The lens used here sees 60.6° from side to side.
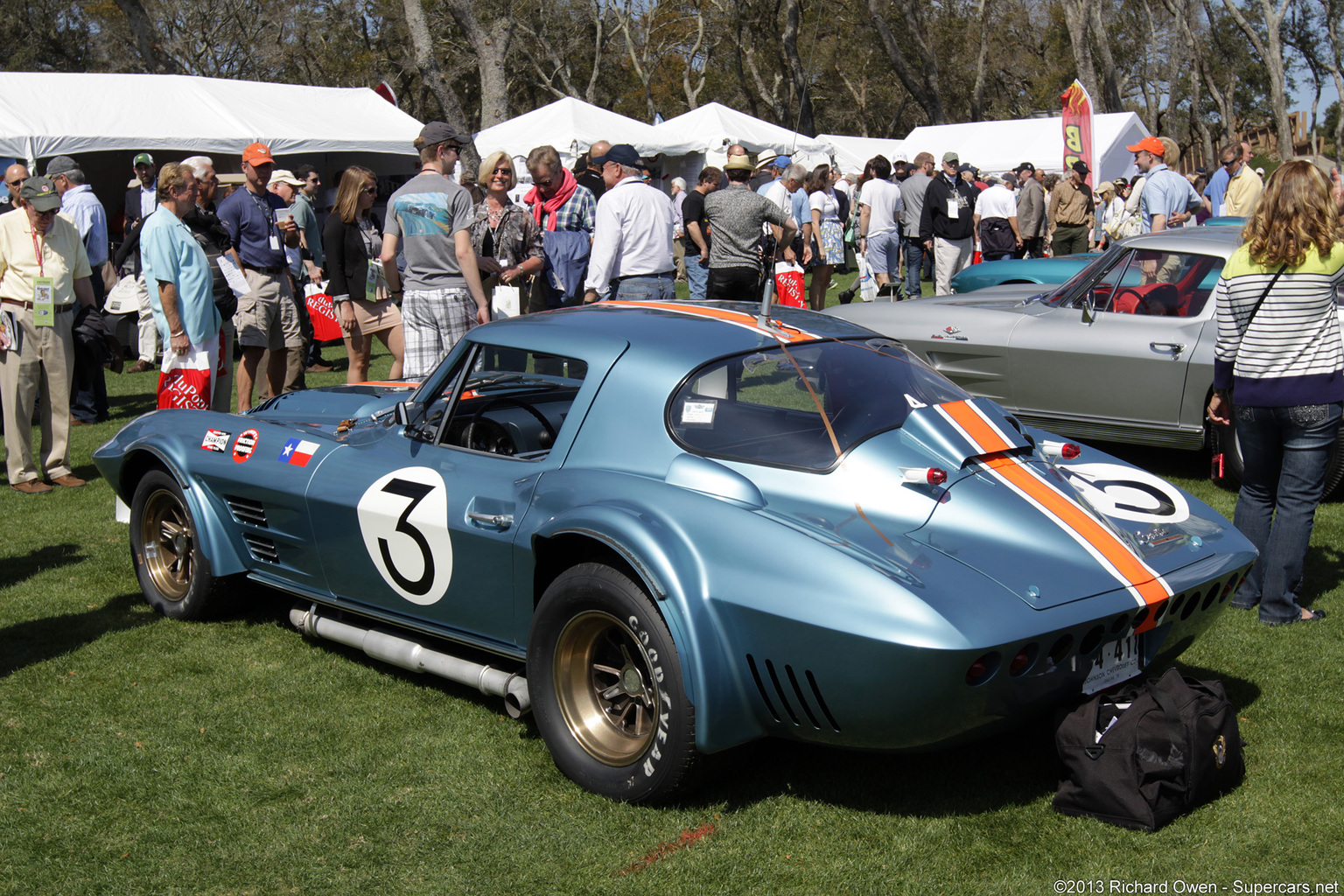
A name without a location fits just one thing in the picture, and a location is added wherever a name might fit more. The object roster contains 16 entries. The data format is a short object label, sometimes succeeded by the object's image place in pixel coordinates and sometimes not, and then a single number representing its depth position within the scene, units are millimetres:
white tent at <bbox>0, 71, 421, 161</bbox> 14281
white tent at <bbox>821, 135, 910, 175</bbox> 28438
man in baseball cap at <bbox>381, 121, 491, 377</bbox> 7156
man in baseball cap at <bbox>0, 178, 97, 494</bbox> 7059
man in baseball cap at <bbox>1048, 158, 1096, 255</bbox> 14398
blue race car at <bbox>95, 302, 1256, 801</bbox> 2934
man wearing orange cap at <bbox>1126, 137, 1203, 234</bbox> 11602
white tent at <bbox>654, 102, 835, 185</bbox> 24500
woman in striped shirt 4340
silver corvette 6664
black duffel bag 3096
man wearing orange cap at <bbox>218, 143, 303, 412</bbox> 8367
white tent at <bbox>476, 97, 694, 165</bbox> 21578
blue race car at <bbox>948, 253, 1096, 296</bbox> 10398
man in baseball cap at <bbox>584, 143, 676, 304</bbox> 7781
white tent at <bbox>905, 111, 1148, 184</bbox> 26516
